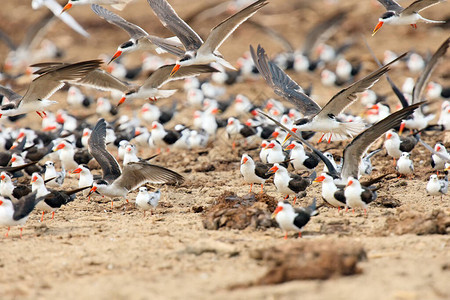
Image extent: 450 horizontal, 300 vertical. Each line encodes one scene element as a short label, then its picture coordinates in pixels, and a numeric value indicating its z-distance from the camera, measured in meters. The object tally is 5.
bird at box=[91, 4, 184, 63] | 23.73
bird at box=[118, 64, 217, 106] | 24.17
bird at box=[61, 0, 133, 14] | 24.22
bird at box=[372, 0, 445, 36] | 22.82
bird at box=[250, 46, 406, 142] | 20.03
